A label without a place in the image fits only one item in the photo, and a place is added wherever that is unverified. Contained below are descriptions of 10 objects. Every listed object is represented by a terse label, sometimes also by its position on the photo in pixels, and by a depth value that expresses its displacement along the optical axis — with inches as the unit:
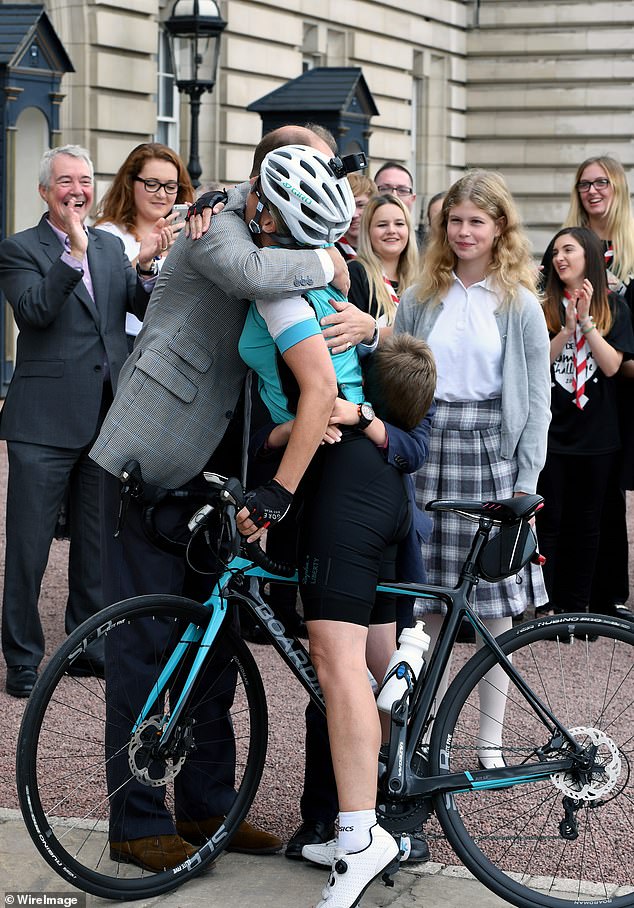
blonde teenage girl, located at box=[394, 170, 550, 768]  353.5
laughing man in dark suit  412.7
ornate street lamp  1128.5
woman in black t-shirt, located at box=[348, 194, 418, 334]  480.2
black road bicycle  261.9
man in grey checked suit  264.7
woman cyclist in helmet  250.5
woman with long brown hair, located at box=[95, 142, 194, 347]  455.1
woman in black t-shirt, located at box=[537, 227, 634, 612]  486.0
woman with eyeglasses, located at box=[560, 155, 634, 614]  519.5
